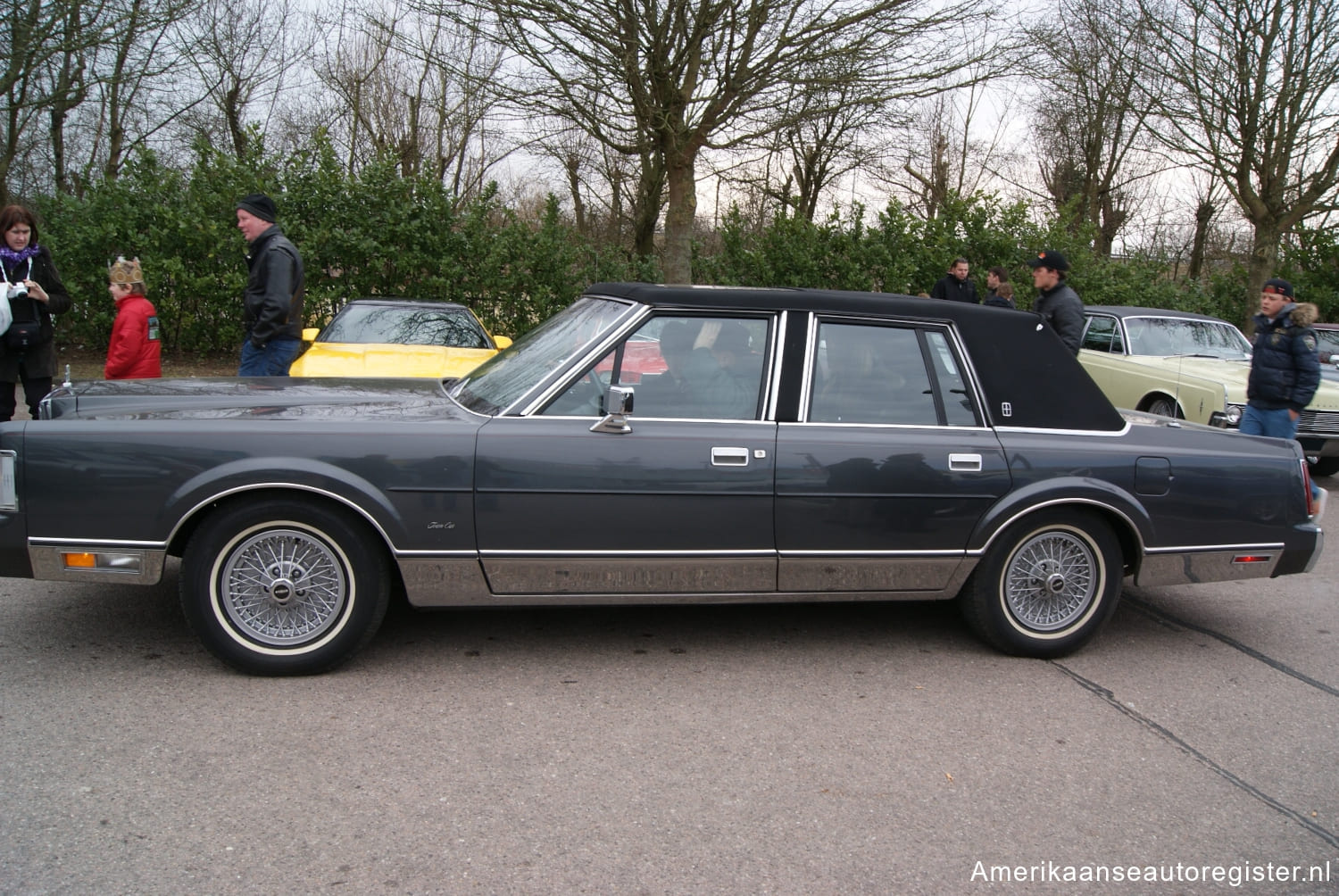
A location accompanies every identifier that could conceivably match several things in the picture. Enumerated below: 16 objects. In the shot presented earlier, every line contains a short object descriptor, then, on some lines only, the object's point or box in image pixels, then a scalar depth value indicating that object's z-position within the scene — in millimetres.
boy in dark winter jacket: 7012
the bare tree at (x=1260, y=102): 17922
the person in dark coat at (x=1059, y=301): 7969
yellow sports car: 8445
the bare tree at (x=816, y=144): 14781
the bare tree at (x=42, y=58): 14912
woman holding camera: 6582
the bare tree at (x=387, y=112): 28969
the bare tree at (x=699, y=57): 13992
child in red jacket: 6594
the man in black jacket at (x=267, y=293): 6277
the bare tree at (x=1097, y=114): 19859
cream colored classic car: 9289
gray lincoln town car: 3834
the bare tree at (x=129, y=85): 18031
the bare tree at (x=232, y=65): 25047
